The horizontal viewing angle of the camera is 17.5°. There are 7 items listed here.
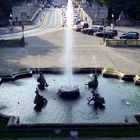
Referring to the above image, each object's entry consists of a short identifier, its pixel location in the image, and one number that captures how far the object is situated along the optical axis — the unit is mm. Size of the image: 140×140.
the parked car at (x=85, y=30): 83794
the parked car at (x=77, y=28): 87925
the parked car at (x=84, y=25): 89706
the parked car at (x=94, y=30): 83312
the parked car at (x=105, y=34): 77538
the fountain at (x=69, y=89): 40125
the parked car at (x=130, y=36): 75438
